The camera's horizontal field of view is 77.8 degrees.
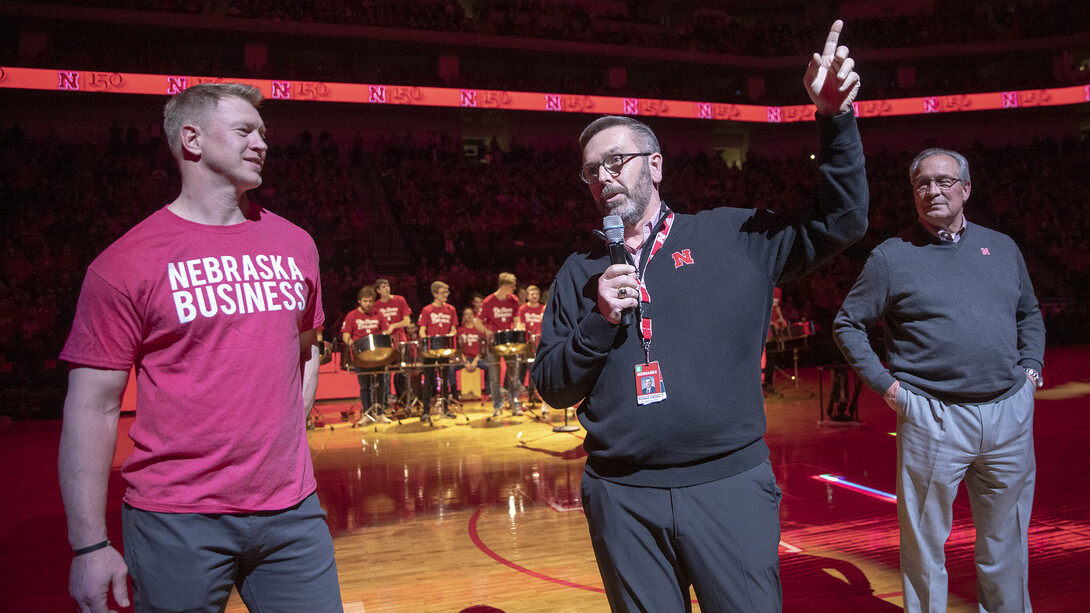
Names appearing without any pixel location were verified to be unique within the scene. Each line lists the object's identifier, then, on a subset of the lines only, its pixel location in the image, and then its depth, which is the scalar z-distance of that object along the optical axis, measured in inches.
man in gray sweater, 103.2
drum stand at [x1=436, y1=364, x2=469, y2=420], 402.4
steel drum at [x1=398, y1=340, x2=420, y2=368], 368.0
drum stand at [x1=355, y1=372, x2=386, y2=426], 377.7
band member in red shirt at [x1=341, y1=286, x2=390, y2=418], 372.2
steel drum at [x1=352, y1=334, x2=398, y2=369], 331.9
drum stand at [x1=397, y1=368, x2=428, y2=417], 387.4
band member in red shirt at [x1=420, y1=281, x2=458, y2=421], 390.0
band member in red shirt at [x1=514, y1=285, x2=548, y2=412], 391.5
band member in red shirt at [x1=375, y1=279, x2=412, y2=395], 383.6
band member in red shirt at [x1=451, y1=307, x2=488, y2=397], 402.0
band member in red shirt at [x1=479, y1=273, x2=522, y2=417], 386.0
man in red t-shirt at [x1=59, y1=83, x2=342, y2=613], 64.0
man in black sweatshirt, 65.5
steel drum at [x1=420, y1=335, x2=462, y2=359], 355.9
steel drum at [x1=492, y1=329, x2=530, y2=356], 350.3
